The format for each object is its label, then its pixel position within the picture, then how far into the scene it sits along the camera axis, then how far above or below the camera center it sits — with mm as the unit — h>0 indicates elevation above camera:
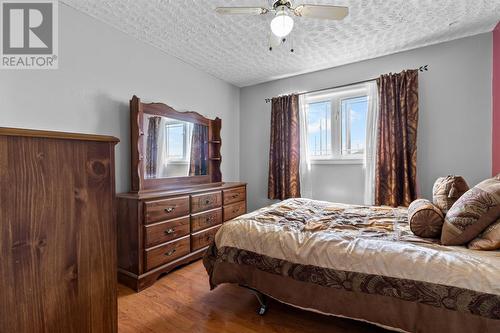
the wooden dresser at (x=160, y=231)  2119 -671
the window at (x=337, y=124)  3254 +574
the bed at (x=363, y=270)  1100 -604
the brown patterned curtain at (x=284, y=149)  3580 +219
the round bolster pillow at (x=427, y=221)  1448 -367
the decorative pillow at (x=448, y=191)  1688 -214
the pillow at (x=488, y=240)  1210 -409
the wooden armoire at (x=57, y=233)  646 -213
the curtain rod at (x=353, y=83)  2800 +1090
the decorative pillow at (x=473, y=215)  1254 -288
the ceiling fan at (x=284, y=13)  1676 +1119
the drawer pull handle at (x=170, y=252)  2332 -892
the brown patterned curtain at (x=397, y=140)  2781 +279
